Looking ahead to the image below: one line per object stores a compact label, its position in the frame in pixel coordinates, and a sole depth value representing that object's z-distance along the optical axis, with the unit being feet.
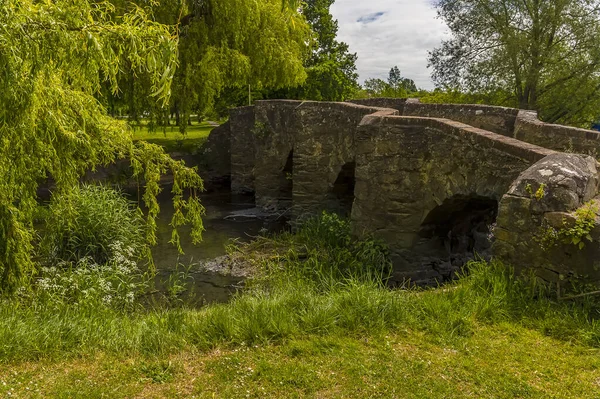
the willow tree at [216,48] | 46.70
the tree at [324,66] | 80.20
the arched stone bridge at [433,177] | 16.06
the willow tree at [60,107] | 12.61
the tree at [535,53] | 57.21
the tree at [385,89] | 91.40
